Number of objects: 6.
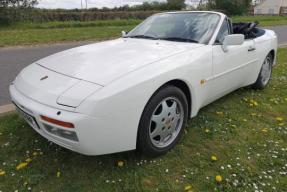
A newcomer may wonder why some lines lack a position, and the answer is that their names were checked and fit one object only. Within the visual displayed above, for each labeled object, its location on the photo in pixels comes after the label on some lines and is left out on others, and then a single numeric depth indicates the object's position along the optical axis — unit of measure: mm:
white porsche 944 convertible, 2213
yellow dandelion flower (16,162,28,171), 2677
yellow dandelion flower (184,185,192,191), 2414
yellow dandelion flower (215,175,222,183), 2508
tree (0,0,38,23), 17250
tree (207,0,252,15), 36462
